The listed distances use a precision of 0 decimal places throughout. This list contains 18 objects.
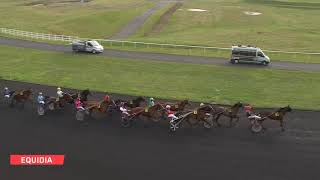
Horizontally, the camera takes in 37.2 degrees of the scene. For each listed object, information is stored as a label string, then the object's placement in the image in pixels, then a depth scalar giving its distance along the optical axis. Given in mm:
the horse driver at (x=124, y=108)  25109
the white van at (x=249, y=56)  41500
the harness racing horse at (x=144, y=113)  25031
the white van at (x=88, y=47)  47281
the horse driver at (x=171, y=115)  24528
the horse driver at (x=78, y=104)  26062
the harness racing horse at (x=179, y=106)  25516
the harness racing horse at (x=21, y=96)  28016
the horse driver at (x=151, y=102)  26281
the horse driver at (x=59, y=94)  27284
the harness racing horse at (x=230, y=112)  24797
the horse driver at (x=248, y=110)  25094
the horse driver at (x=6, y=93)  28866
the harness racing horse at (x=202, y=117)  24453
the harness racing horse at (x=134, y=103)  26188
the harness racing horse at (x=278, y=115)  24266
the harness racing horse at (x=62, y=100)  27188
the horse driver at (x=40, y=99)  26888
